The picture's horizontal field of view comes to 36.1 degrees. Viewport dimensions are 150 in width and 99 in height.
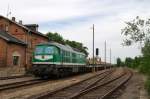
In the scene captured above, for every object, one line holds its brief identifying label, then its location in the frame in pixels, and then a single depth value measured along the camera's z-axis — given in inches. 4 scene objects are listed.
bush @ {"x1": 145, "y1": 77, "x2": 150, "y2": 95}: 459.0
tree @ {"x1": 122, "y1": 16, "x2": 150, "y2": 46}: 557.6
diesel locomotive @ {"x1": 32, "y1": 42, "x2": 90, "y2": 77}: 769.2
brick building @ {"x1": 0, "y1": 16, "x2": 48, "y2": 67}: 1182.7
